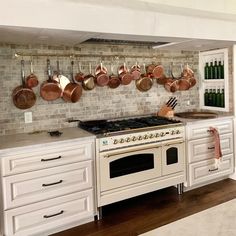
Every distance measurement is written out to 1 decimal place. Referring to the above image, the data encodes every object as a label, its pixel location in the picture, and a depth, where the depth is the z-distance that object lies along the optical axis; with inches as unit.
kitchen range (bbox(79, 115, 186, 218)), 106.0
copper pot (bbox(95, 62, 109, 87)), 125.0
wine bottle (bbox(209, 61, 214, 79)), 152.6
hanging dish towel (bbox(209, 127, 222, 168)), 128.6
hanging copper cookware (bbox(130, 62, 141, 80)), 134.8
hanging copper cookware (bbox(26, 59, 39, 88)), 112.1
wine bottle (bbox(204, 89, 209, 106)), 157.1
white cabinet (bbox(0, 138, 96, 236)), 90.3
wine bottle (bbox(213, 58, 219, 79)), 150.0
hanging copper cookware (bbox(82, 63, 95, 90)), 123.0
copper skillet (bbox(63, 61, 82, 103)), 118.8
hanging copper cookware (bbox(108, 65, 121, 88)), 129.6
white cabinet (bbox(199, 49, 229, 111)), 144.6
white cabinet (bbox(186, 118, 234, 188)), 127.6
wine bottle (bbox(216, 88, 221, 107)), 150.6
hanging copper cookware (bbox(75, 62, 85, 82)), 122.6
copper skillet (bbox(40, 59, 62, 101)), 115.4
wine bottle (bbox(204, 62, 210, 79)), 155.3
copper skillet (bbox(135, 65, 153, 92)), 137.8
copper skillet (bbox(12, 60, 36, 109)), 110.0
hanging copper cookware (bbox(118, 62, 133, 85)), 131.8
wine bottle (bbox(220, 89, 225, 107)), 148.0
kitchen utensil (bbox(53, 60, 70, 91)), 118.7
